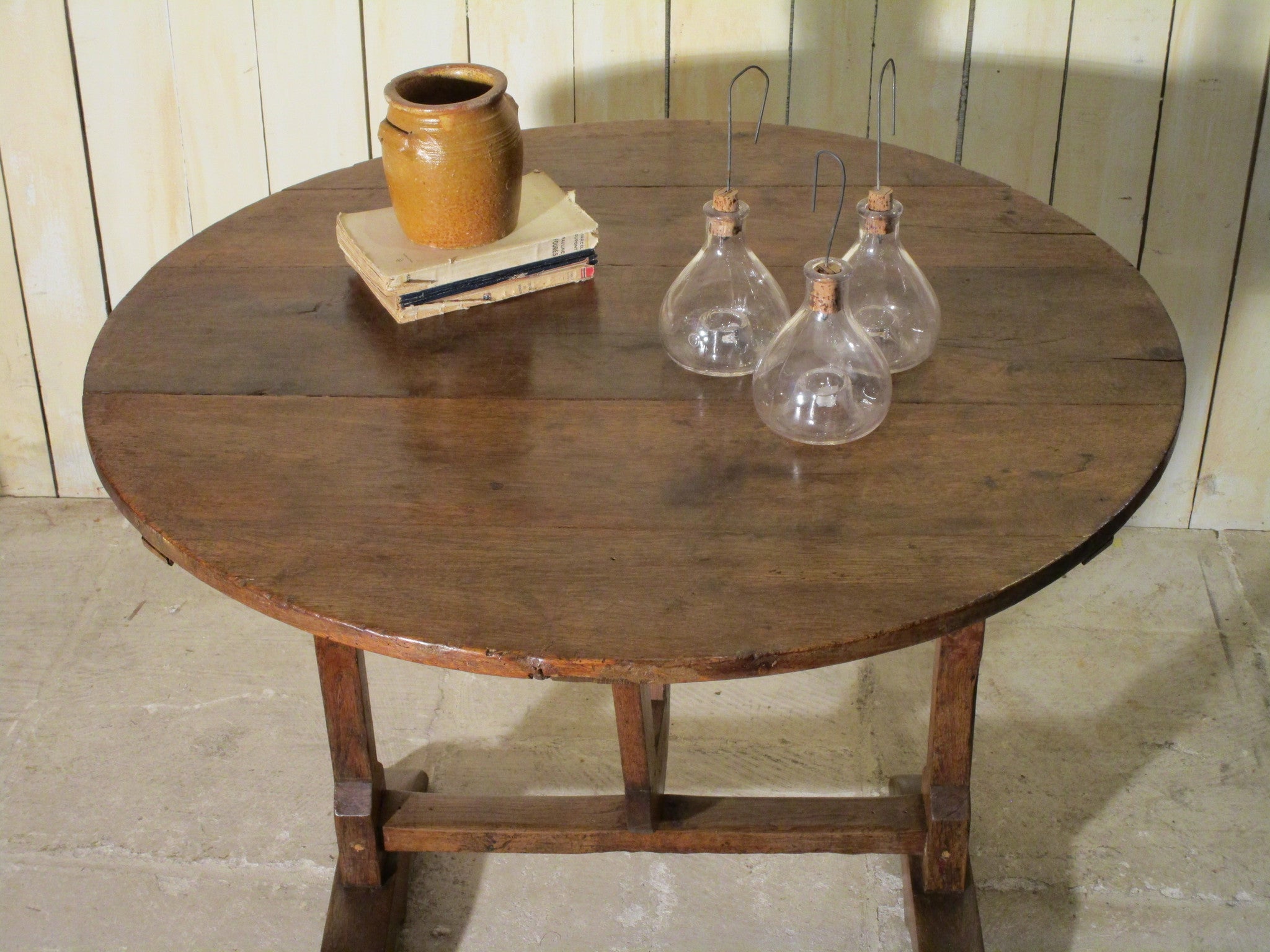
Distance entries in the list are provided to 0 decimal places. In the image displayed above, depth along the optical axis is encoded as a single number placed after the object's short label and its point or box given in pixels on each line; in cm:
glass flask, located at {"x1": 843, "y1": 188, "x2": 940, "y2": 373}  113
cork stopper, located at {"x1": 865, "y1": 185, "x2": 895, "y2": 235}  112
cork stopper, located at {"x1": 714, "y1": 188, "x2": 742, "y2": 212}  110
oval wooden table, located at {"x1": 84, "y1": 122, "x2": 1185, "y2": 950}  87
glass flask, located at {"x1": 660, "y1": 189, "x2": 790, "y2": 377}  113
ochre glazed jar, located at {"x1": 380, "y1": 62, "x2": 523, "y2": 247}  117
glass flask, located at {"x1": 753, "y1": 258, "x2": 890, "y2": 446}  102
